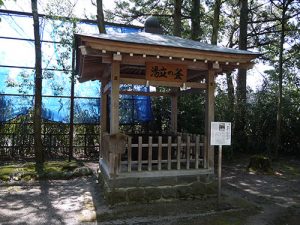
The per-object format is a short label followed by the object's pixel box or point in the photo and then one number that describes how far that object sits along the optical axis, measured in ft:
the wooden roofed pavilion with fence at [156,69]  15.96
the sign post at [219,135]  16.37
